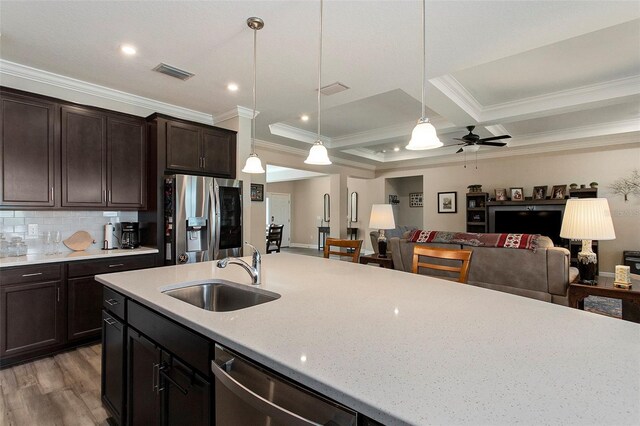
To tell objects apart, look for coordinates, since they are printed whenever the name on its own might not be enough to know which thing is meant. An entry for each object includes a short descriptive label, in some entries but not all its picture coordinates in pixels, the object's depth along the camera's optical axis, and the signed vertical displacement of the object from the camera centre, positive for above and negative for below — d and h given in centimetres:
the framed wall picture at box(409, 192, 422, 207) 955 +39
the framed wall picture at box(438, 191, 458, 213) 764 +24
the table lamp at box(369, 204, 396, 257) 460 -11
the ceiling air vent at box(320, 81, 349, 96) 324 +129
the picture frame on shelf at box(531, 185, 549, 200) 631 +40
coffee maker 348 -27
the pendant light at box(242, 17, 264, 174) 256 +38
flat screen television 616 -17
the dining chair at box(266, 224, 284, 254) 817 -63
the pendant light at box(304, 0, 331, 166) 217 +39
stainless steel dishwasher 77 -51
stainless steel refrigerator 333 -8
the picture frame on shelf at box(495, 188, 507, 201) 667 +36
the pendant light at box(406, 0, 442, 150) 176 +42
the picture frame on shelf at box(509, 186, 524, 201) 651 +38
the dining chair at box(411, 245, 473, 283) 194 -28
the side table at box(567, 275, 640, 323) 246 -66
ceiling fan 488 +112
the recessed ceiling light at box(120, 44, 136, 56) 252 +130
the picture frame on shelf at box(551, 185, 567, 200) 606 +38
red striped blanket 322 -30
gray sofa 302 -59
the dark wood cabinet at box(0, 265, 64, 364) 257 -84
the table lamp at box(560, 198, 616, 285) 254 -12
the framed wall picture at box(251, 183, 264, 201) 514 +32
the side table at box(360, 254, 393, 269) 425 -66
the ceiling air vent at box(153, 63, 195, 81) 286 +130
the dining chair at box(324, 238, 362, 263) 290 -31
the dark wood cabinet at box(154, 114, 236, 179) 349 +76
